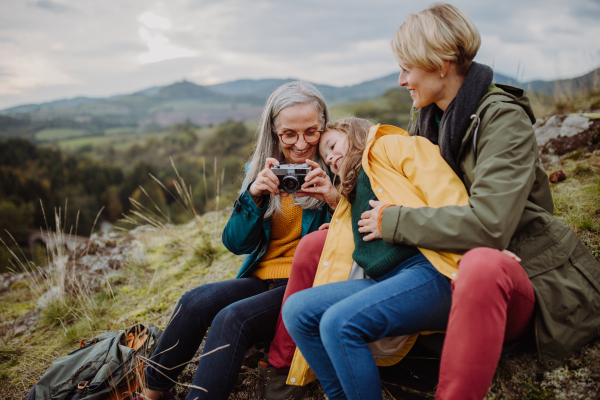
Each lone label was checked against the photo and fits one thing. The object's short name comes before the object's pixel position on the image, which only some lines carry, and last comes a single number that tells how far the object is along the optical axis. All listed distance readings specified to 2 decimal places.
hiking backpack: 2.04
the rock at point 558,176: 3.11
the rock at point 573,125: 3.57
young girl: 1.48
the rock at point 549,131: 3.77
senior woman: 1.94
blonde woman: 1.29
